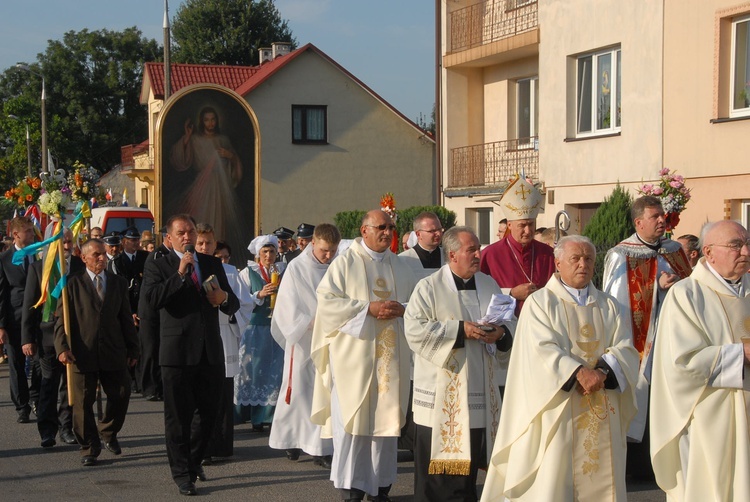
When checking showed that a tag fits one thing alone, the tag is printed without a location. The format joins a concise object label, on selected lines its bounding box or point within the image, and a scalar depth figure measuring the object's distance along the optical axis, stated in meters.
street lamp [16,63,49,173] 40.38
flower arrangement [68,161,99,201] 14.75
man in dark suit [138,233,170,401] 12.21
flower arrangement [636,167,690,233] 9.82
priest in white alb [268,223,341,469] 9.18
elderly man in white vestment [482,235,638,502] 6.10
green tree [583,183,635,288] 14.94
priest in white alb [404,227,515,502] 6.93
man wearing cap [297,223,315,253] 11.53
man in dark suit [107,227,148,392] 13.99
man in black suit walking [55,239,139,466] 9.38
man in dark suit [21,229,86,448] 10.05
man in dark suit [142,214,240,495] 8.09
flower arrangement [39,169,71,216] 10.85
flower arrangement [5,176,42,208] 15.10
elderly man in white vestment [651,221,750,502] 5.88
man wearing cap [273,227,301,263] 12.42
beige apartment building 15.13
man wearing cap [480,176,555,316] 8.55
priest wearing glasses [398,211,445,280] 8.46
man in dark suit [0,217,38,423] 11.16
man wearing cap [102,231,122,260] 14.03
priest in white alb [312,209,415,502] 7.75
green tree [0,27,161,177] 66.56
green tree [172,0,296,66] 58.56
